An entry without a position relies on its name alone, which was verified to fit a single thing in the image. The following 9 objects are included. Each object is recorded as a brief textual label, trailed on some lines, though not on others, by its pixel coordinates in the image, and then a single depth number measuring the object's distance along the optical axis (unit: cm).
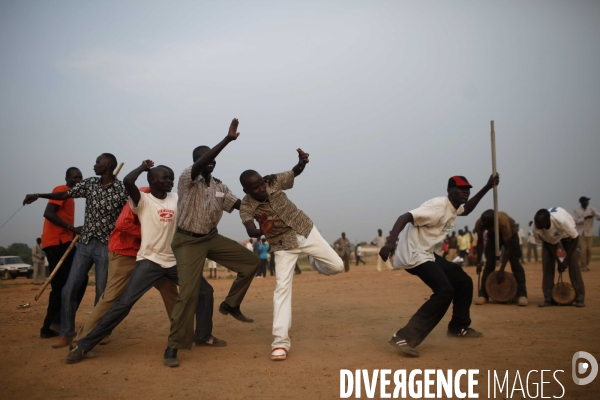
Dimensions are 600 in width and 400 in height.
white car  2508
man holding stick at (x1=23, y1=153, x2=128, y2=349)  658
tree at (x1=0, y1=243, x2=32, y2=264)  4122
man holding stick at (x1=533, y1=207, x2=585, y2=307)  905
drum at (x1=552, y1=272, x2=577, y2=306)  926
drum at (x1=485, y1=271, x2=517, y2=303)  963
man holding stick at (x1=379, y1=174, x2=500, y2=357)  583
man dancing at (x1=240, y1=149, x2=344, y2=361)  584
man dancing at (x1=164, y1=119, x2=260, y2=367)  573
